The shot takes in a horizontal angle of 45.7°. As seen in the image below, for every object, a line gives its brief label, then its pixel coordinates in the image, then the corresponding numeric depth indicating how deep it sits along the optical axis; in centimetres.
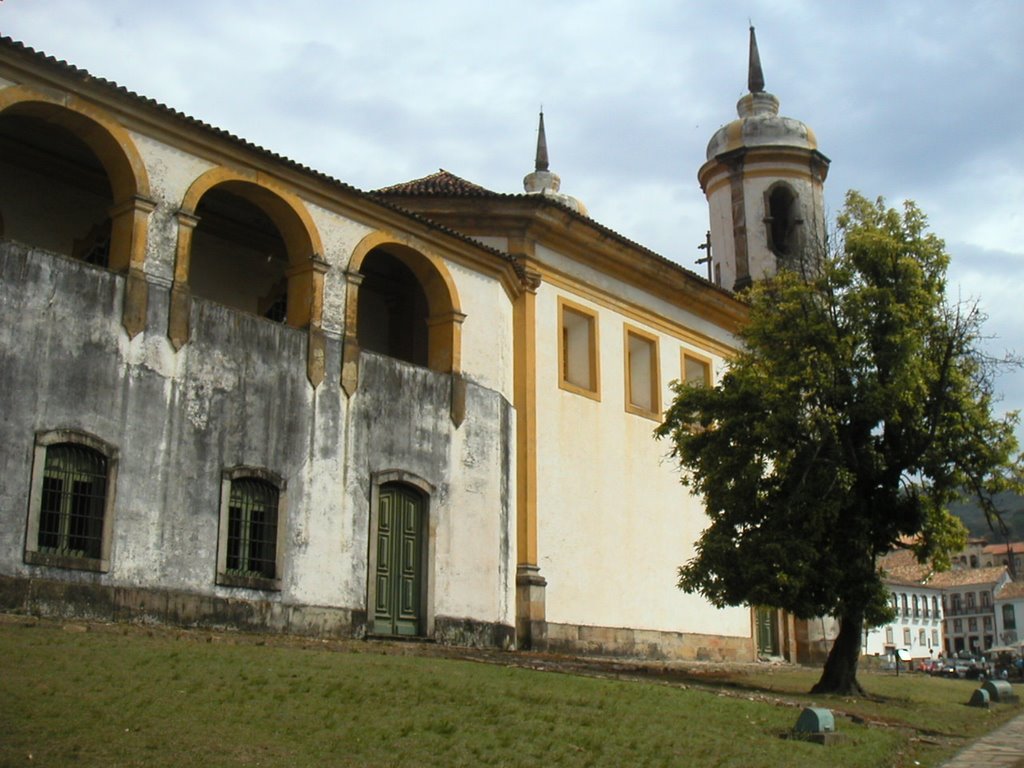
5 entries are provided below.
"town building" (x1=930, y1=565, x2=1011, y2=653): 8462
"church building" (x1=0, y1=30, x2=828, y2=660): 1309
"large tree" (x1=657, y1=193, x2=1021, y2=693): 1622
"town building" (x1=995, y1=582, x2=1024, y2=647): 8094
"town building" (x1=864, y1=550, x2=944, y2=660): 7406
